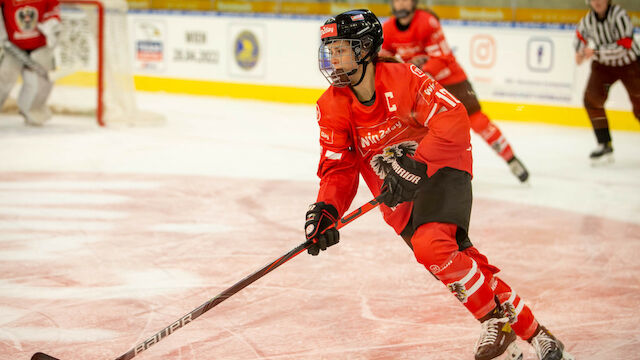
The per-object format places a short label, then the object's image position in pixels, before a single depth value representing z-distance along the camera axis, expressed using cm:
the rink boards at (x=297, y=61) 1523
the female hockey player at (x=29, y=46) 1459
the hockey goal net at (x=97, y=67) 1508
